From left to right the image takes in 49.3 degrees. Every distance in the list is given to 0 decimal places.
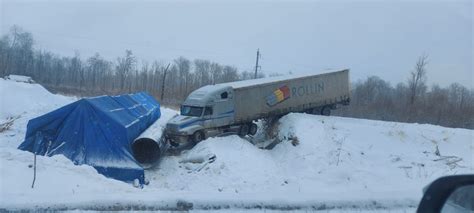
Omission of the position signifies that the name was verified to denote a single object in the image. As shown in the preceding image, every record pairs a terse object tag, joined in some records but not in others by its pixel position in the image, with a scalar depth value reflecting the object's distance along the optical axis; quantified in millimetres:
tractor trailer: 27422
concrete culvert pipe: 24219
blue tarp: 19463
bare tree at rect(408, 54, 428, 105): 71488
